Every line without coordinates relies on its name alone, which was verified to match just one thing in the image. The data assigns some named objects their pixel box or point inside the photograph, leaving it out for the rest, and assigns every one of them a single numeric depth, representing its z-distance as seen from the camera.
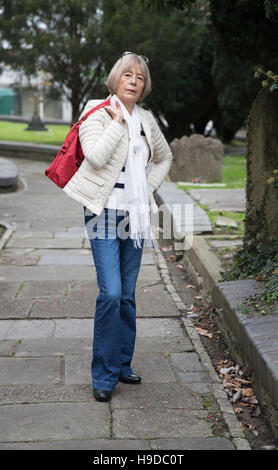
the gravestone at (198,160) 13.57
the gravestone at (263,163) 5.56
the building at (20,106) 71.38
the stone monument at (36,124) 38.12
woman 3.64
